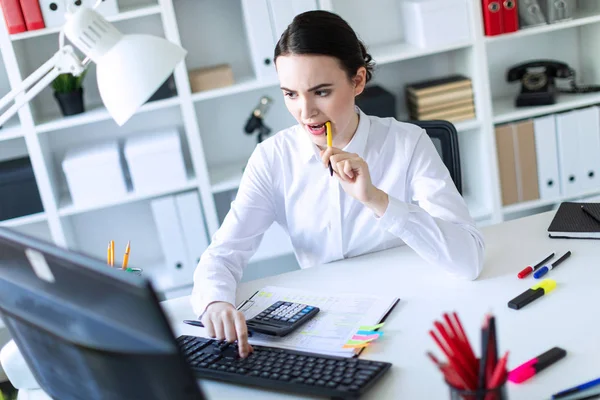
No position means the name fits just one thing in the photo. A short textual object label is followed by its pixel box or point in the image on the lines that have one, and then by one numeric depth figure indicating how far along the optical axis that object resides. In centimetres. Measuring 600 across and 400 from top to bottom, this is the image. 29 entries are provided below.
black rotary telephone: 306
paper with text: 125
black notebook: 158
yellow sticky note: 128
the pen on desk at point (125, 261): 146
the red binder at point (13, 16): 257
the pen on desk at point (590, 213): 162
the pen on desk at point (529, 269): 143
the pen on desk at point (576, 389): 101
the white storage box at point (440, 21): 282
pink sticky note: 124
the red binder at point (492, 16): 285
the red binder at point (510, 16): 286
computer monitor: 71
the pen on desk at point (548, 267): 142
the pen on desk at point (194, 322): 142
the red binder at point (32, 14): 258
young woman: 146
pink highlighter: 106
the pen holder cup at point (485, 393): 84
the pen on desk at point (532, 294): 130
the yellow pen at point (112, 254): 149
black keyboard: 108
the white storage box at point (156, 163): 276
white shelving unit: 279
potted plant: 273
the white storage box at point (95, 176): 274
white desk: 109
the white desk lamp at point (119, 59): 114
